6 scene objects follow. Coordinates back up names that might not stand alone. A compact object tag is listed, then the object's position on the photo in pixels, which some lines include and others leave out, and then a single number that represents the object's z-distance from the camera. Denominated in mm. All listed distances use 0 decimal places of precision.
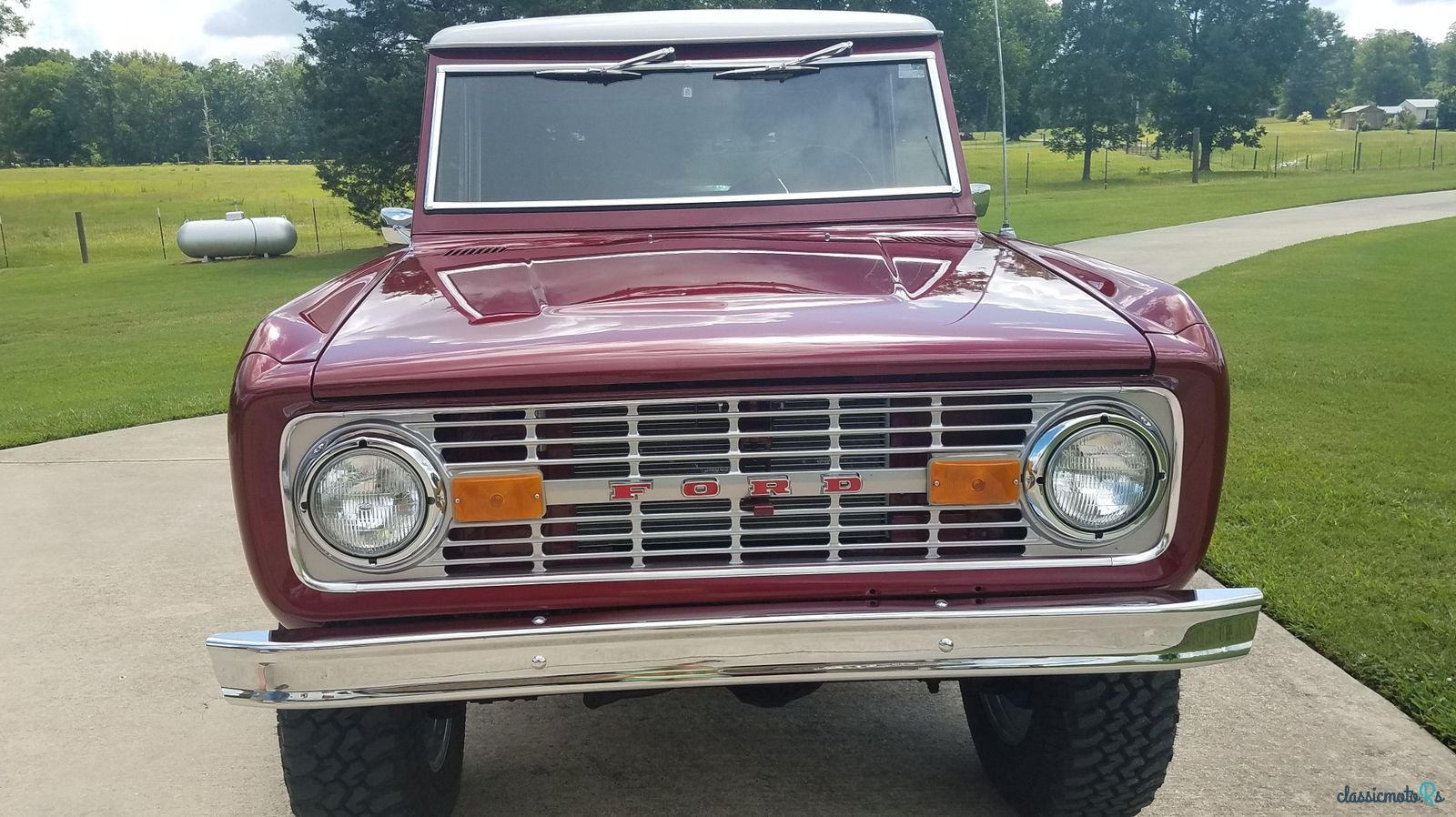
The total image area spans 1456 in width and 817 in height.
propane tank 25984
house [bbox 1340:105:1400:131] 97250
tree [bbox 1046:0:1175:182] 47250
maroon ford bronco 2127
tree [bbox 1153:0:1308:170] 46875
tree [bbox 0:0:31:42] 31922
